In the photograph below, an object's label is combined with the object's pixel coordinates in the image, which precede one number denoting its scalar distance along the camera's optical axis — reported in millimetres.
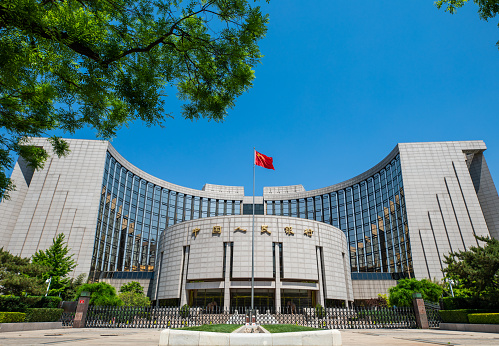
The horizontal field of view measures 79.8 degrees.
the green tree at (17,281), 22438
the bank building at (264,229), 39625
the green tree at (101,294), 31531
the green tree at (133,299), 37250
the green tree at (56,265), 36688
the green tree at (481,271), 19688
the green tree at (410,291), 32781
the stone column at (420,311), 21906
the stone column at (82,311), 22531
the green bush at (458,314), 20594
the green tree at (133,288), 46391
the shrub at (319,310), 30062
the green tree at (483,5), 6731
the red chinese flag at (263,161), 30566
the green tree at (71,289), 37781
